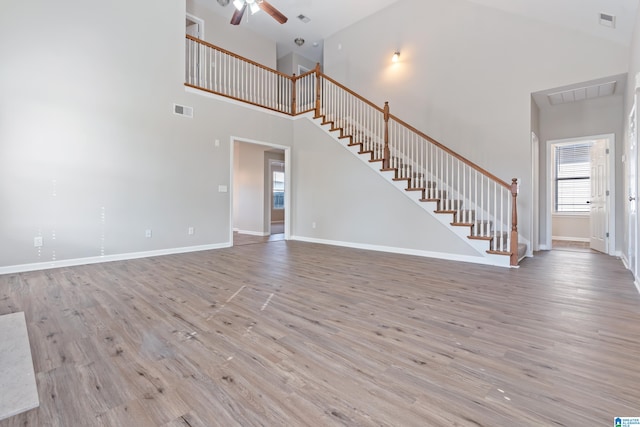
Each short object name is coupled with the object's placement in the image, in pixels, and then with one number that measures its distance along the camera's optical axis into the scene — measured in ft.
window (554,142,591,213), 24.49
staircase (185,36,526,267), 15.16
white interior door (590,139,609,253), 17.87
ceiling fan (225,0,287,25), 14.35
